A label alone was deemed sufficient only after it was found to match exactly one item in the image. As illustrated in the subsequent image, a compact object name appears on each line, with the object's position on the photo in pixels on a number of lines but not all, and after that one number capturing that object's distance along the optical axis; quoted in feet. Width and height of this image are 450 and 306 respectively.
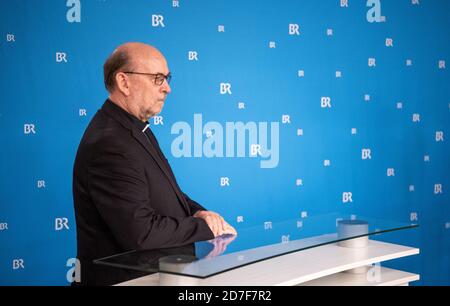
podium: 9.45
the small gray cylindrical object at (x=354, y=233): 10.75
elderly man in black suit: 10.41
